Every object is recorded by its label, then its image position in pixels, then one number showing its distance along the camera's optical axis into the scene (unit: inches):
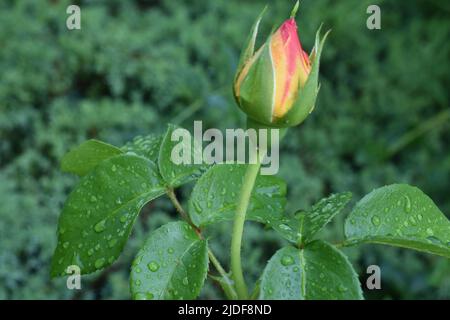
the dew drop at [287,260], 19.1
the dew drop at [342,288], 18.7
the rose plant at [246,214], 18.6
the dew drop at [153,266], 19.5
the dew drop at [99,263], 19.8
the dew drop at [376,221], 20.3
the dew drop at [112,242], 19.9
